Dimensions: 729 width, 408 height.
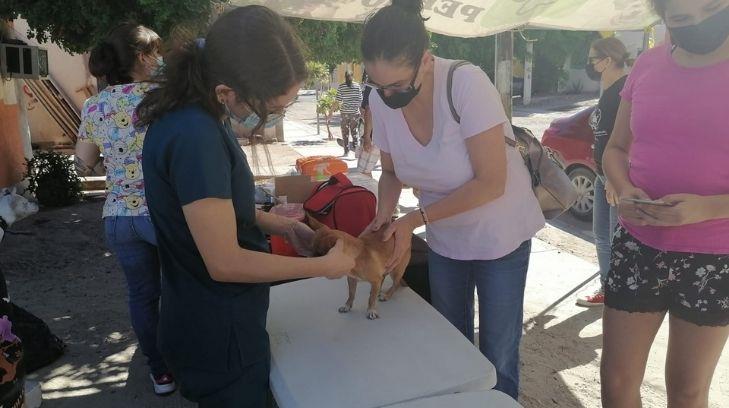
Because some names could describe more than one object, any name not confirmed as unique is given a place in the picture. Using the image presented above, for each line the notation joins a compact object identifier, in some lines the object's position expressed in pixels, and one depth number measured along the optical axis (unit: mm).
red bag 3041
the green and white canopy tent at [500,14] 3566
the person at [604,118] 3836
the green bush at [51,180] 7418
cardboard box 4098
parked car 6805
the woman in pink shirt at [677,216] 1632
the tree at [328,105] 16938
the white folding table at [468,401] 1458
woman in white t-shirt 1826
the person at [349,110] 12711
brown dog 1925
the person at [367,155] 5715
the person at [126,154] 2635
